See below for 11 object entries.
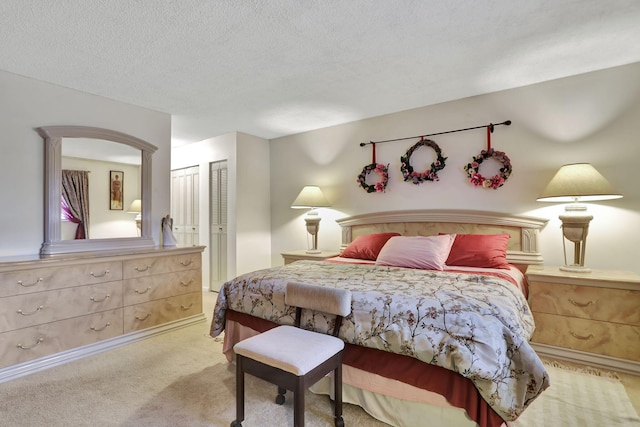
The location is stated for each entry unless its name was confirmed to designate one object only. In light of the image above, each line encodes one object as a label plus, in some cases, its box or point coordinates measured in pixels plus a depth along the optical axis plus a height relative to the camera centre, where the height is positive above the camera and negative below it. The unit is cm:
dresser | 238 -73
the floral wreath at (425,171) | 360 +58
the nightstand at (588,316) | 236 -79
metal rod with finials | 326 +96
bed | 152 -64
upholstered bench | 155 -70
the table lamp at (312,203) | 425 +20
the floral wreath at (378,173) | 397 +51
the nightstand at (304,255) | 395 -48
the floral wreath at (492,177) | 323 +48
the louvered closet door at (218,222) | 485 -5
